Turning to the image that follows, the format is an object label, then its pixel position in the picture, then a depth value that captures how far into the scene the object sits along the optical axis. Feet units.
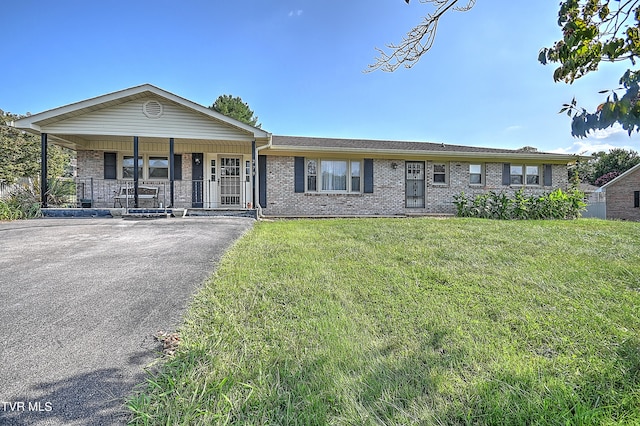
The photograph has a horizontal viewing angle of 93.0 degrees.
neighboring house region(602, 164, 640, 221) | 63.00
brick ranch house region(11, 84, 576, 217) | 31.71
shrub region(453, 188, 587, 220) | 36.70
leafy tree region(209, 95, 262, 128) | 77.87
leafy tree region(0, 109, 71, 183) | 82.17
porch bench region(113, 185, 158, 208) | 36.07
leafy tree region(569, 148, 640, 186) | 98.99
